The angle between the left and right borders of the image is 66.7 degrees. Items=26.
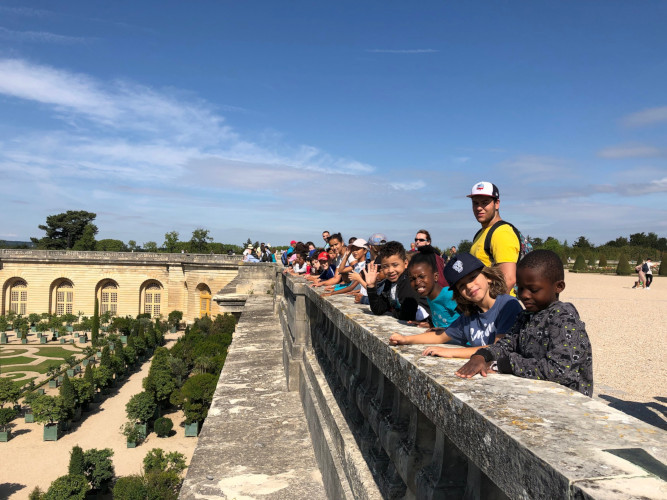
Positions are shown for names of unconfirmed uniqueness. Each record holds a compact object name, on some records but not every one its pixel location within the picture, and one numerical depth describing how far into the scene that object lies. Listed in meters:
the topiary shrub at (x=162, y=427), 18.25
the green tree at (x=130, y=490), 12.06
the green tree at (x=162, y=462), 14.15
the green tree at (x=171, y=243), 52.50
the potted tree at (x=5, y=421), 18.19
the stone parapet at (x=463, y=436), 0.84
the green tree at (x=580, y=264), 35.53
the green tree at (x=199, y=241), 51.06
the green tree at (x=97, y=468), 14.05
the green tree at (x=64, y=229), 58.81
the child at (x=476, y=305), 1.99
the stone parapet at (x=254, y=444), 3.01
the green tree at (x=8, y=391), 20.08
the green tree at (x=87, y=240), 56.66
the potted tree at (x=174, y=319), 36.97
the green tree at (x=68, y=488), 12.16
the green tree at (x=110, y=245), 57.88
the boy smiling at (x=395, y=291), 2.69
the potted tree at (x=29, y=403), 20.08
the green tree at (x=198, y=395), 17.72
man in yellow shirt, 2.63
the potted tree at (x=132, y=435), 17.69
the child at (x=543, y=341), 1.47
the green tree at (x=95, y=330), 31.62
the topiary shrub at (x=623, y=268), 31.86
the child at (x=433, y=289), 2.41
